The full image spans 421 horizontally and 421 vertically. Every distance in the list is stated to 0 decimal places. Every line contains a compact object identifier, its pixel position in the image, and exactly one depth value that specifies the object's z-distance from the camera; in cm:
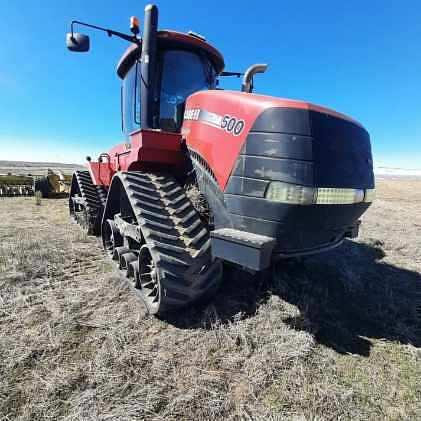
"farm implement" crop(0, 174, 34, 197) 1311
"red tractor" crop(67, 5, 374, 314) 216
